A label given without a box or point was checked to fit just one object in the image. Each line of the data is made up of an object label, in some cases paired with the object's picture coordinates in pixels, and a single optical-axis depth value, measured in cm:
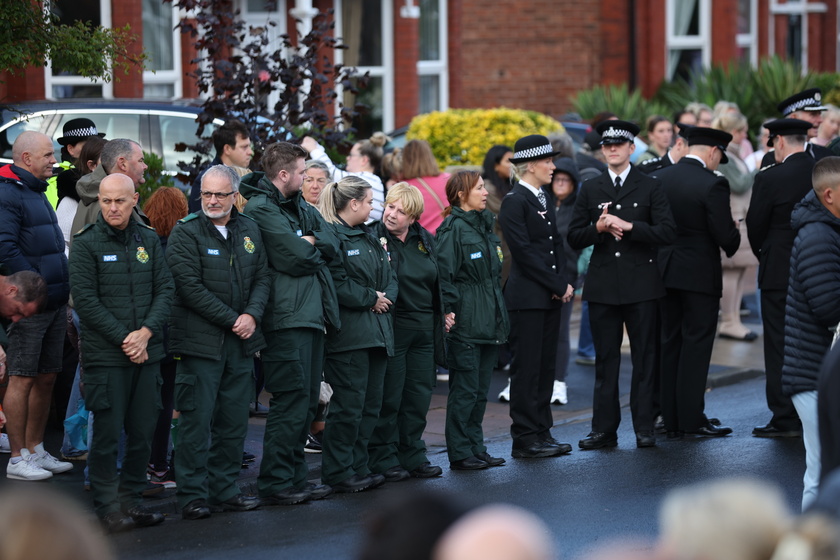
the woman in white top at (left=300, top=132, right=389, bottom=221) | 2025
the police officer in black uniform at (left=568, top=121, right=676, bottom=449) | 1819
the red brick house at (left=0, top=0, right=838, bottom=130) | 3706
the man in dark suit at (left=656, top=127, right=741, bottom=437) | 1887
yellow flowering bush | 2930
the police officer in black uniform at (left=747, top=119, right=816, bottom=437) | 1886
